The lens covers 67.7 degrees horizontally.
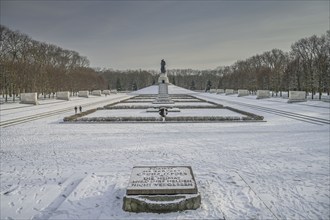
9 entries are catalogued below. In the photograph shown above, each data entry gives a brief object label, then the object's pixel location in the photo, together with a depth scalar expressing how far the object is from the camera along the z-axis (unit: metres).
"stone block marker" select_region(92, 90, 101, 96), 70.25
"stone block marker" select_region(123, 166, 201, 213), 5.73
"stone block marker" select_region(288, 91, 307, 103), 37.41
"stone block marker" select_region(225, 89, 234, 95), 73.73
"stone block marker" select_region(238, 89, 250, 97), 62.06
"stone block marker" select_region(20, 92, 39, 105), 37.44
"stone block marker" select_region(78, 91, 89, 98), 61.75
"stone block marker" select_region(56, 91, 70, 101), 49.46
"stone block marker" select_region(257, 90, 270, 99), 49.66
